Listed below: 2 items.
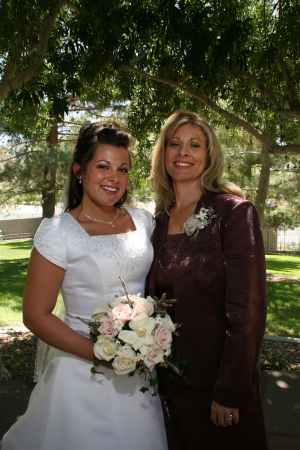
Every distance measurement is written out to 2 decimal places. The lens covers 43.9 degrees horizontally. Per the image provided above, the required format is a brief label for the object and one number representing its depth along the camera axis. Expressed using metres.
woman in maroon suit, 1.96
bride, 2.02
